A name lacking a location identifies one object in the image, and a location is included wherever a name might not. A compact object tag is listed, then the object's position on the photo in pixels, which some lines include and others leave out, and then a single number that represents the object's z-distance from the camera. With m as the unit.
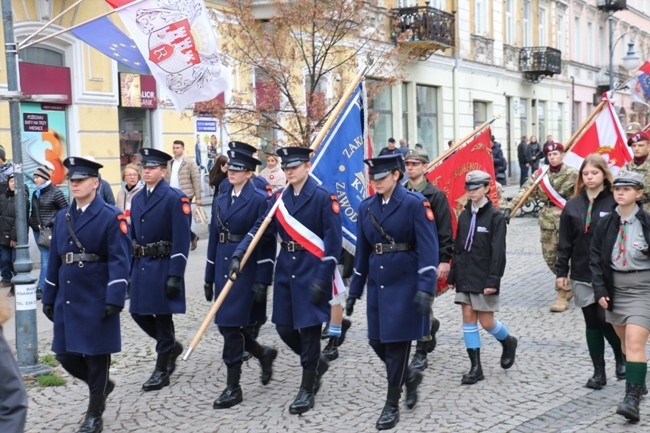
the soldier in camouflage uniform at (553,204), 9.56
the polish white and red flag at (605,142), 9.92
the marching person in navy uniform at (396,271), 5.91
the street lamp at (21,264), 7.42
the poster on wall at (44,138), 14.66
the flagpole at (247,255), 6.32
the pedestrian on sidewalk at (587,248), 6.63
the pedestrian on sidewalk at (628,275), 5.85
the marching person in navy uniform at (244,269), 6.57
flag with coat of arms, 7.80
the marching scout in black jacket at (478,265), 6.91
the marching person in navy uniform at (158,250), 6.94
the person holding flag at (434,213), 7.19
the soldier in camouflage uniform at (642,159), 9.30
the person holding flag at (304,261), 6.34
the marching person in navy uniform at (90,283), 5.92
